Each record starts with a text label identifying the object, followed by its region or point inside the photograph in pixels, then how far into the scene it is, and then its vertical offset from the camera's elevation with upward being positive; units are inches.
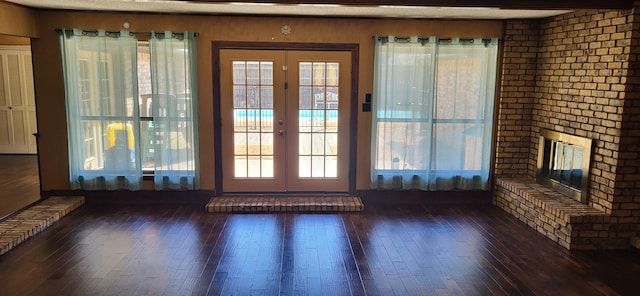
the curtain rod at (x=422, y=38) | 205.6 +27.6
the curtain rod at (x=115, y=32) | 198.9 +27.9
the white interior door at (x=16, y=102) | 313.3 -6.8
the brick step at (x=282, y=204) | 207.2 -50.8
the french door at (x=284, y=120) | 211.9 -11.6
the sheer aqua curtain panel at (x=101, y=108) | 200.8 -6.7
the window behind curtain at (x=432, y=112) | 207.9 -6.9
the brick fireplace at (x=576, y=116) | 159.2 -6.7
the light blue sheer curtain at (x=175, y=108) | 203.6 -6.2
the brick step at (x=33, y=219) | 162.2 -51.8
